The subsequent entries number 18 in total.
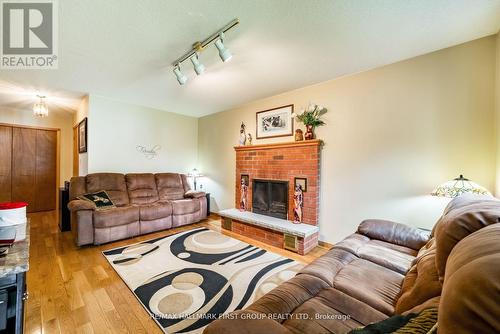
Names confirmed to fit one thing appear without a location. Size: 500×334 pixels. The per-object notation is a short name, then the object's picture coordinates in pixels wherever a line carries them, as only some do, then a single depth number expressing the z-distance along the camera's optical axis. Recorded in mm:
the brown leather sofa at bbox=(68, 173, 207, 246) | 2885
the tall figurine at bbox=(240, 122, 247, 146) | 4043
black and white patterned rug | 1644
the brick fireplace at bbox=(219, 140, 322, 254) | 2928
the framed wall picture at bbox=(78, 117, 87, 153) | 3754
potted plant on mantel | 3037
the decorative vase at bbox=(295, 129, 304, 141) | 3207
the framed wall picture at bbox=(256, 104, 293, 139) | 3434
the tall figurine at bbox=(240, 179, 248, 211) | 3871
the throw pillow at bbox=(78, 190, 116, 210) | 3136
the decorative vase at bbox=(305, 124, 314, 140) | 3092
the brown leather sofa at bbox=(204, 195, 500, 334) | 410
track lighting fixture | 1823
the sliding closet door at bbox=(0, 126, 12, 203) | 4285
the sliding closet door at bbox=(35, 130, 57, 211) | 4691
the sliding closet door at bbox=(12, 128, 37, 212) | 4426
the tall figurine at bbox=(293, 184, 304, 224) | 3105
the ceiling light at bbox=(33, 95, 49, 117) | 3554
